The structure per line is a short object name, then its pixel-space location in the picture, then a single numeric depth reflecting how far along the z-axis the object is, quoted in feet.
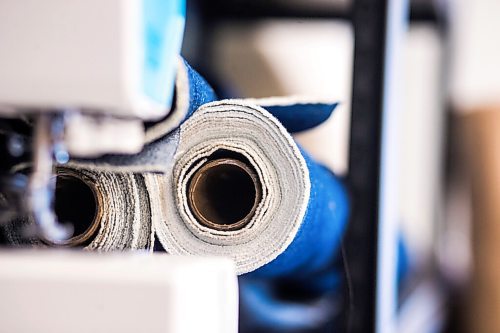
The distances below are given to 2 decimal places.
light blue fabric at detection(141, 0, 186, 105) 1.58
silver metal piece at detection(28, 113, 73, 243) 1.59
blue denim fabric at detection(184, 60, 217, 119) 1.89
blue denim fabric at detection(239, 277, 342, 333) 4.05
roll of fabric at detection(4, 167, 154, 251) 1.93
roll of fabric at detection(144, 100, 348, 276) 1.87
